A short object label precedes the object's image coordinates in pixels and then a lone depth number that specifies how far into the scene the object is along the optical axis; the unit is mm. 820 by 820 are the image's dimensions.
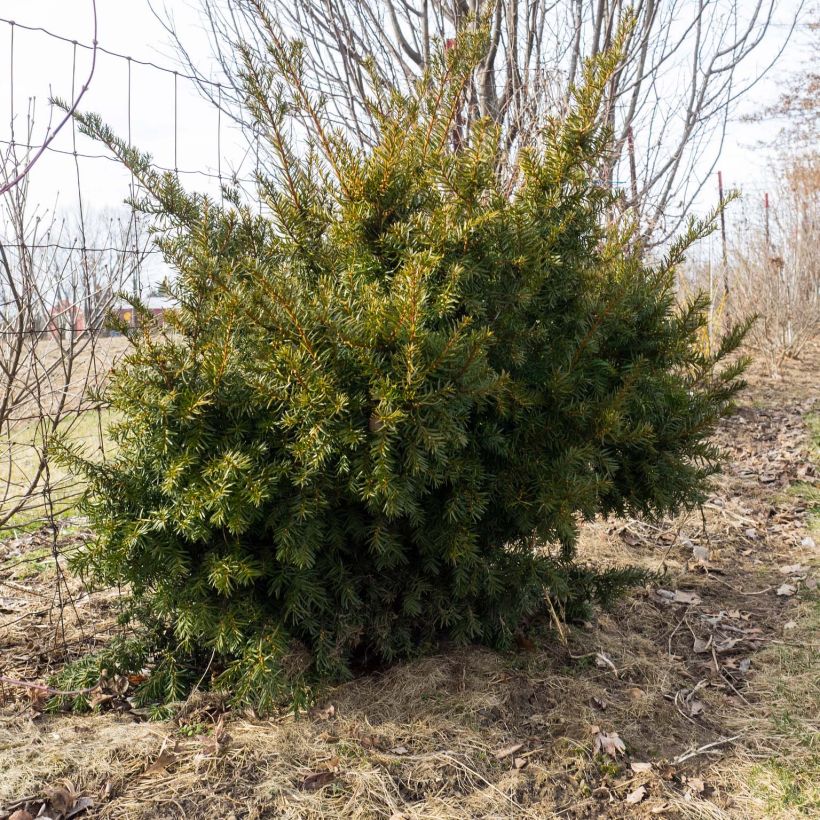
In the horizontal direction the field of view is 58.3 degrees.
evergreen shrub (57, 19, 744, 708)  2250
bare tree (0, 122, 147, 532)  2906
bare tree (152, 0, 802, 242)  5301
